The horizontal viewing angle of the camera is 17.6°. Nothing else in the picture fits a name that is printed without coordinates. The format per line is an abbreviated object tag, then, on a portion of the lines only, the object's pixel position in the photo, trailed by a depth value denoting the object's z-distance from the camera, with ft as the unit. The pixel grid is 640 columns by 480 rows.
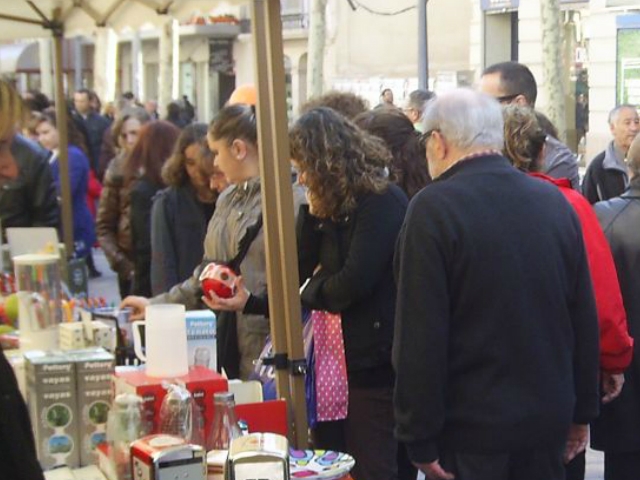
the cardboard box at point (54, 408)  17.96
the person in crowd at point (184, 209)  33.03
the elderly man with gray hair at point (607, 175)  47.59
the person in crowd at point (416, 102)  42.26
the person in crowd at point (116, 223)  40.34
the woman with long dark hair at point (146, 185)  38.19
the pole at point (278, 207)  20.29
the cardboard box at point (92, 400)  18.28
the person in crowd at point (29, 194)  39.57
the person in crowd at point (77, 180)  55.68
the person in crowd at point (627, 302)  23.71
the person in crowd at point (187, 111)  107.62
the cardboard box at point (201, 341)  19.75
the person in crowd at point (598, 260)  21.98
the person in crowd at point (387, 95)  64.21
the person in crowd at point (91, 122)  84.43
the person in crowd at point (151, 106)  125.52
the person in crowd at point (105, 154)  71.50
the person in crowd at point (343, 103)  31.32
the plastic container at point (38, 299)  22.01
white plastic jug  18.34
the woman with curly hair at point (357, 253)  23.37
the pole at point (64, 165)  40.84
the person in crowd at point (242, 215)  24.46
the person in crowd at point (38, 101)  75.81
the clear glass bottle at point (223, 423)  17.54
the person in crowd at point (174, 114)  95.45
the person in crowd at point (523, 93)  28.68
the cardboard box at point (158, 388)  17.37
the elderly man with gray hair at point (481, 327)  17.87
